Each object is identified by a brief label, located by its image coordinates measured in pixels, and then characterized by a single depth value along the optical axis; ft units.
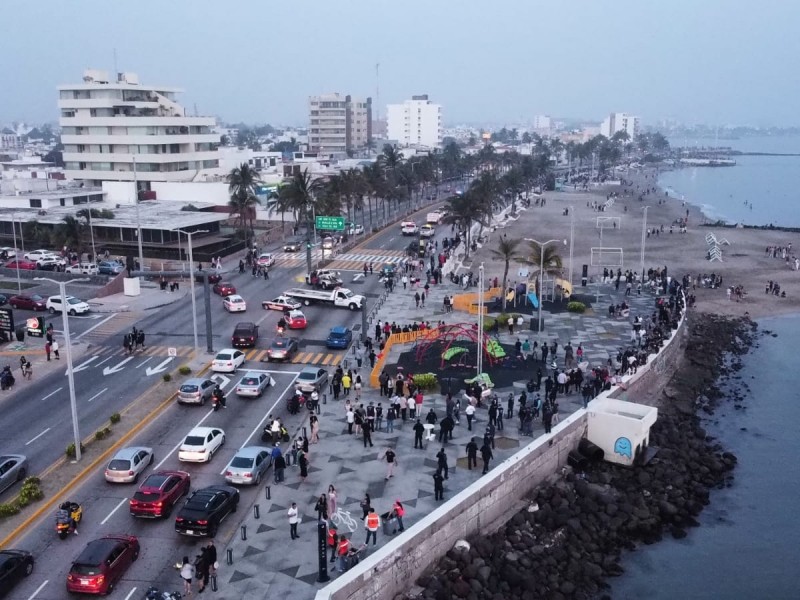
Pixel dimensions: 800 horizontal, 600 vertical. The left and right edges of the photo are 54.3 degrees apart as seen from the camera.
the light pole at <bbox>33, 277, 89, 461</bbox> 94.48
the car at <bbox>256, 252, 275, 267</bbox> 234.17
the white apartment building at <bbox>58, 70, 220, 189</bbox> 329.31
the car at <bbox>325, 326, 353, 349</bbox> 148.05
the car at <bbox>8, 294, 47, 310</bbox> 180.55
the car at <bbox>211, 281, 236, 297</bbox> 193.57
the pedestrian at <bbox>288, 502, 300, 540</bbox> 77.46
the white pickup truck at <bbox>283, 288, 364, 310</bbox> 182.60
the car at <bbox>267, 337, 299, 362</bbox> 140.36
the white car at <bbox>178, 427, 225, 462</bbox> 94.79
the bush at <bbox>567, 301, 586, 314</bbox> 172.14
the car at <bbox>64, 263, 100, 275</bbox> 214.48
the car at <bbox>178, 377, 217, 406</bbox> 115.55
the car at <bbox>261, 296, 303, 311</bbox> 179.42
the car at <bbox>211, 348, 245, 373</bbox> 132.67
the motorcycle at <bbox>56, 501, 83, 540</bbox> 77.15
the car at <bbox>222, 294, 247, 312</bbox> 178.62
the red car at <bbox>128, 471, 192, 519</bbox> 80.33
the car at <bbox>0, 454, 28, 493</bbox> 87.51
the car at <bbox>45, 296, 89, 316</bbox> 175.52
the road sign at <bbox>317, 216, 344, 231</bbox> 242.37
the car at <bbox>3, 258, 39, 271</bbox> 219.61
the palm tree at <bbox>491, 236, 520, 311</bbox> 176.24
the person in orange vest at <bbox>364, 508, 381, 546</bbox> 75.25
